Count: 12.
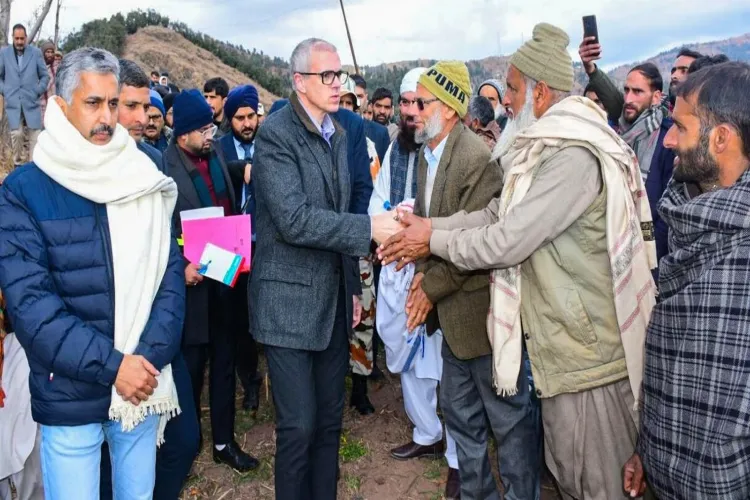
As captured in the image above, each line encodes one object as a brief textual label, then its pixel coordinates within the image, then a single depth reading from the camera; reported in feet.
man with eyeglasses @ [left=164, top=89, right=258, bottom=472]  12.45
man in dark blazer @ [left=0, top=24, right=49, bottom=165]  37.40
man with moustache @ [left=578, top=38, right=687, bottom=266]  15.52
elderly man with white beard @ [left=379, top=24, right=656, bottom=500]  8.33
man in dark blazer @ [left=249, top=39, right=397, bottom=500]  9.73
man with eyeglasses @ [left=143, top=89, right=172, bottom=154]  16.11
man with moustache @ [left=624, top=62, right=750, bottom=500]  6.28
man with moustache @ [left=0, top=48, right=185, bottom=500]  7.68
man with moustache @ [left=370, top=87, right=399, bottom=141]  25.21
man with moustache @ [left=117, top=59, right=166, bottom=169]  11.00
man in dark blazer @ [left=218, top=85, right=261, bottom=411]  16.56
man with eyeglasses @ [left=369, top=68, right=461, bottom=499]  13.66
